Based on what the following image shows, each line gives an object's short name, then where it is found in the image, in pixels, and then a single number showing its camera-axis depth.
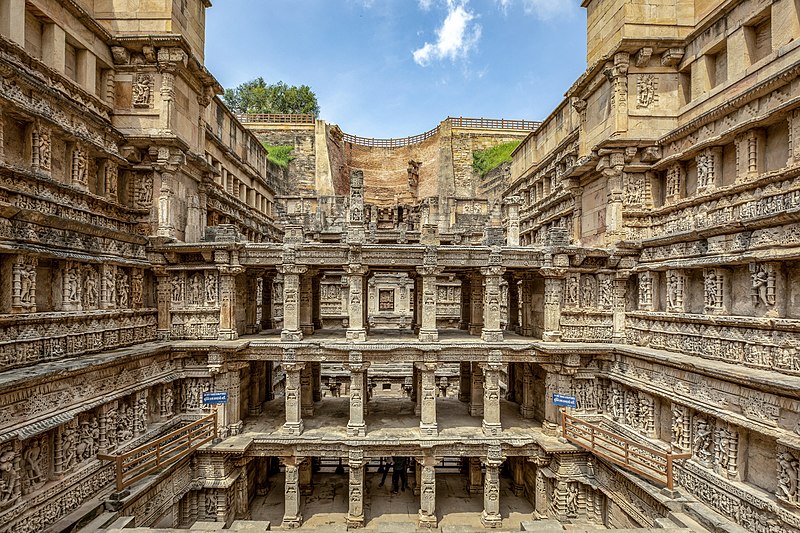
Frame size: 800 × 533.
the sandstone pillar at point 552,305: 11.82
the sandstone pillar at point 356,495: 11.08
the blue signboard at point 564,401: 10.77
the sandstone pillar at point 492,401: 11.56
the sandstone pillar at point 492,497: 11.12
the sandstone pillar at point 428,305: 11.58
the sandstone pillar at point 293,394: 11.40
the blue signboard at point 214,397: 10.62
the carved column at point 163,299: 11.52
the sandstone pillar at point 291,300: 11.48
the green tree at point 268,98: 37.75
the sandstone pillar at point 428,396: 11.48
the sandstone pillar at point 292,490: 11.07
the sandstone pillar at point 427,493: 11.12
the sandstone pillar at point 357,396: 11.28
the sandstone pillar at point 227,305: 11.46
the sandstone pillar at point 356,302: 11.60
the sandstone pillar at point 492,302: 11.69
